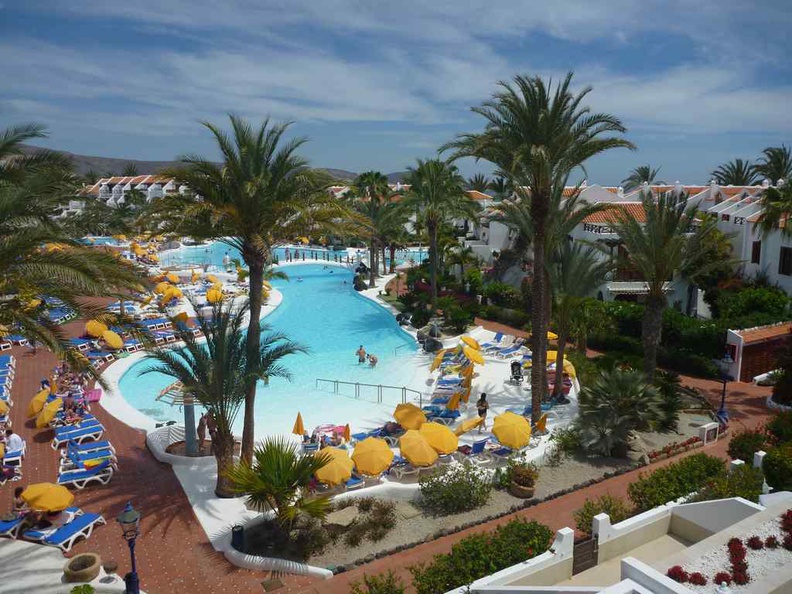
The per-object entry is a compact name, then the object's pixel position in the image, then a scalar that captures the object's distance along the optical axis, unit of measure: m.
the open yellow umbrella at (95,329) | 25.95
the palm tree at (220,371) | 13.24
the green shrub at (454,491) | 13.10
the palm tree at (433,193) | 30.91
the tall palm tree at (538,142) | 15.76
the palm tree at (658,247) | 18.50
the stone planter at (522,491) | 13.58
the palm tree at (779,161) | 47.03
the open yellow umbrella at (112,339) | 25.41
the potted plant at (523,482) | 13.60
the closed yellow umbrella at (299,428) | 16.61
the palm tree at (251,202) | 13.43
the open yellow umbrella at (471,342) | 22.28
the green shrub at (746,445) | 13.85
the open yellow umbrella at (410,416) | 16.30
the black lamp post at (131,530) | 8.99
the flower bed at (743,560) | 8.27
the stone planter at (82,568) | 10.24
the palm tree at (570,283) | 19.77
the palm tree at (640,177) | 75.01
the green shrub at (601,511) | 11.21
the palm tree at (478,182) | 88.66
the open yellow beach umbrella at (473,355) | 21.09
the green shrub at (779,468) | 12.28
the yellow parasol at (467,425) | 16.31
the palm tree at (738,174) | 57.16
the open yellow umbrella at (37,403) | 17.83
